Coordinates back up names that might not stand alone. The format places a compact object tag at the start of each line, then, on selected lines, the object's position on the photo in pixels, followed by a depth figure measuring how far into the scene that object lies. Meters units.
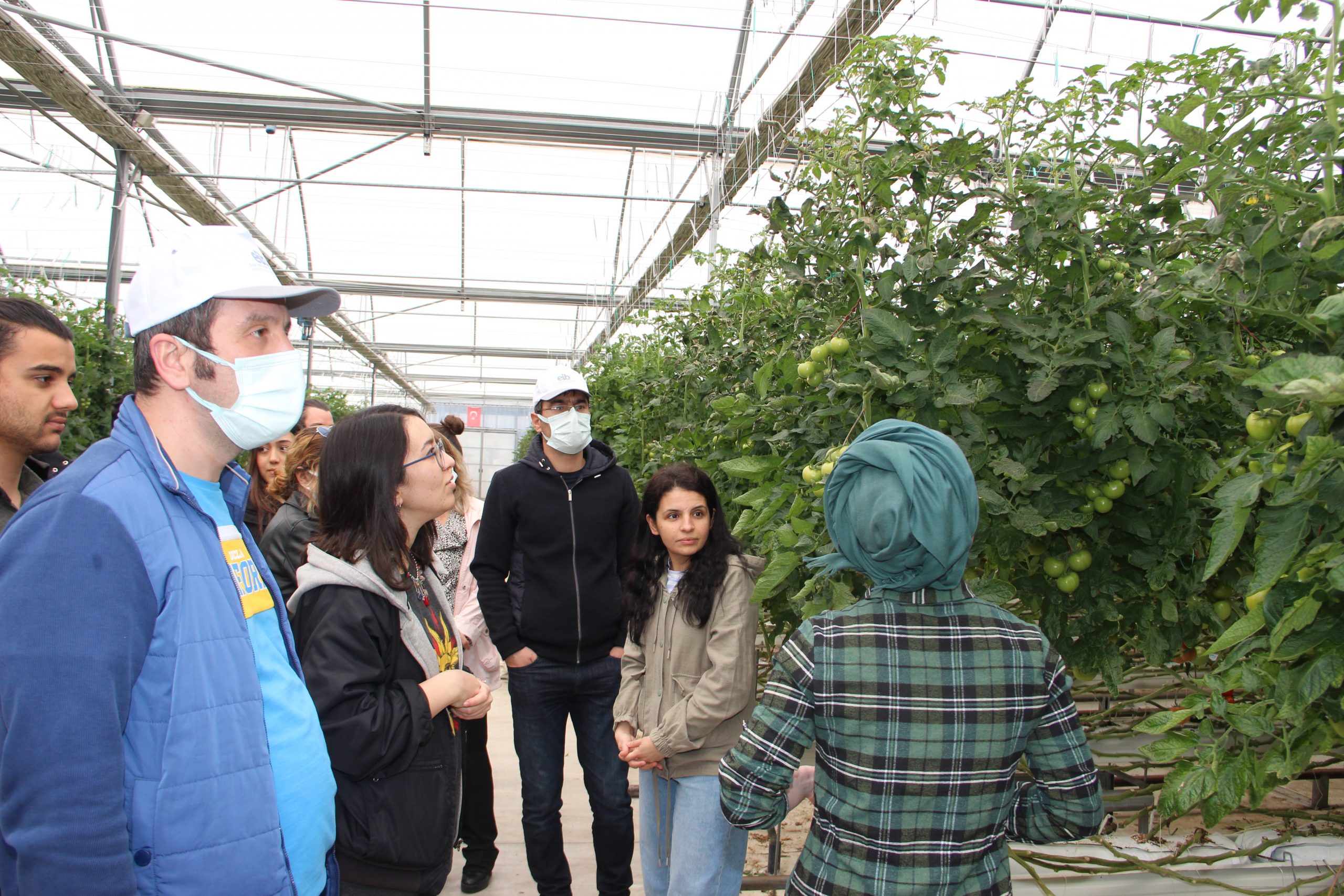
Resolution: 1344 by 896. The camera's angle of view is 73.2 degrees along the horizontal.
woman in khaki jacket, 2.30
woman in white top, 3.23
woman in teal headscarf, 1.28
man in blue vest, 1.00
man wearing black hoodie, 2.94
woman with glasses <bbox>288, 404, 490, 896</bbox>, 1.65
